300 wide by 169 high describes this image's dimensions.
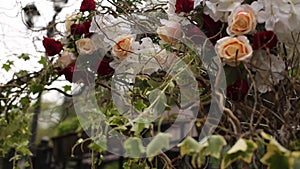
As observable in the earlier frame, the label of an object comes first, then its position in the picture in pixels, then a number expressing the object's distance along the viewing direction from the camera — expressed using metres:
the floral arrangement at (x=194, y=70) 0.62
